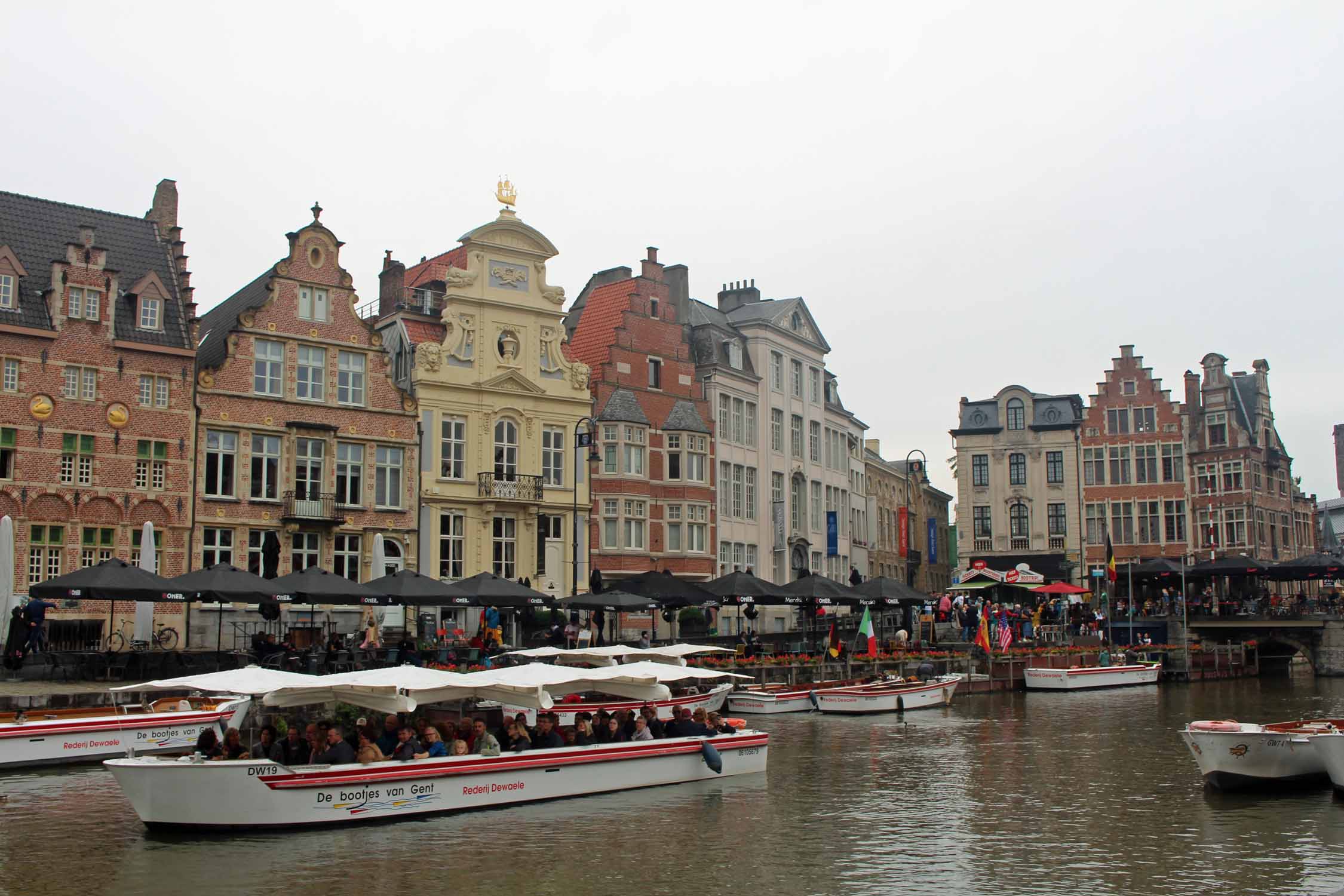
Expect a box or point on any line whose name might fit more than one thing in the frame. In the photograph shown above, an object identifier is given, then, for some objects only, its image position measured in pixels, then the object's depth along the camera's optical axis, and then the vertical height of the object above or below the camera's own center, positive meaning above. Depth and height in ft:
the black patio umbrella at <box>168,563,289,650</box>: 98.68 +1.91
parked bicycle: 113.09 -2.47
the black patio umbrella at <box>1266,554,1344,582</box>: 184.75 +5.22
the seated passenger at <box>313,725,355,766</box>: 63.98 -6.63
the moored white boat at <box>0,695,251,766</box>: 79.00 -7.09
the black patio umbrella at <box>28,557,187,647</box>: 94.48 +1.92
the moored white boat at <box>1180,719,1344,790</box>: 72.59 -7.93
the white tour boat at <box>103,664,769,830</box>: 60.90 -8.12
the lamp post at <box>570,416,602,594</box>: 135.44 +16.41
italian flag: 142.61 -2.42
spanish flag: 152.66 -3.21
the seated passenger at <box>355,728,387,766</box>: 64.69 -6.68
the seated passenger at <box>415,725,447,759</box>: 67.51 -6.72
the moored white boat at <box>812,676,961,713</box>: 122.52 -8.10
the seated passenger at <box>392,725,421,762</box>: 66.18 -6.59
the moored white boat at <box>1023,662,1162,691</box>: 154.92 -8.17
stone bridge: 191.83 -3.74
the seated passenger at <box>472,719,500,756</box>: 69.29 -6.75
